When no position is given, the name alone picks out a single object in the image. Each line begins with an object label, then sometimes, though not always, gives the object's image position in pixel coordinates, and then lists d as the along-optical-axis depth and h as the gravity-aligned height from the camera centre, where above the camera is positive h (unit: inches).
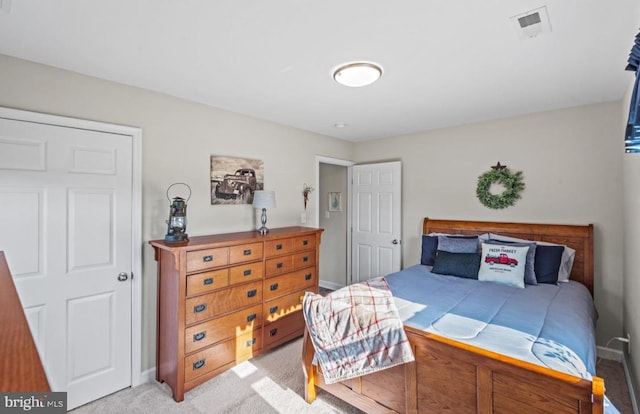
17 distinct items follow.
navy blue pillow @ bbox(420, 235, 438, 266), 140.4 -19.8
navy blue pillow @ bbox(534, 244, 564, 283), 110.6 -20.5
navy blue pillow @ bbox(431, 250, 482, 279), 118.4 -23.0
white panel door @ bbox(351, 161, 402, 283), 169.6 -7.0
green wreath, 133.2 +9.4
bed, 52.9 -36.5
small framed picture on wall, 198.8 +4.2
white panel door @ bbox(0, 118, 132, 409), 79.9 -10.8
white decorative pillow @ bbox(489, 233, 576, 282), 113.3 -20.9
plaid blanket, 71.4 -31.6
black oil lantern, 97.4 -5.4
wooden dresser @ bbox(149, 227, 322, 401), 92.0 -32.6
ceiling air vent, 61.9 +40.1
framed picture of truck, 120.0 +11.9
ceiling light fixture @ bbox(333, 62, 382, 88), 84.4 +39.0
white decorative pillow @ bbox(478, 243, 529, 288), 109.0 -21.2
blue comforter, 62.5 -28.9
